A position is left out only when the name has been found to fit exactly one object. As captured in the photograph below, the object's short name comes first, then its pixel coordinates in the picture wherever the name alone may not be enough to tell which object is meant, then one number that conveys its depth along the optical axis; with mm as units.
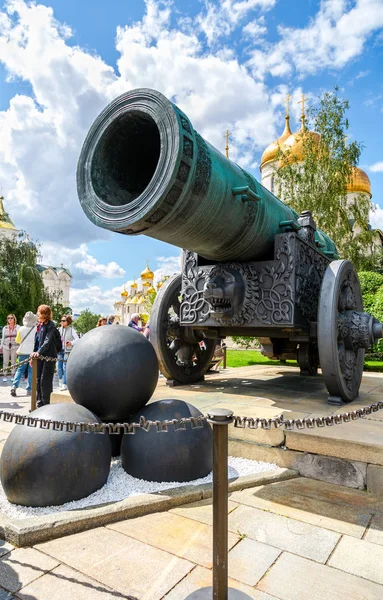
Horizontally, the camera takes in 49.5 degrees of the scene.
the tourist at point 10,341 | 8797
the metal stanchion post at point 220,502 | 1532
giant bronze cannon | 2635
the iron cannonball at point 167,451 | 2643
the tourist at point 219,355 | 9412
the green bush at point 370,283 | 13930
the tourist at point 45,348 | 5234
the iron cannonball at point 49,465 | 2275
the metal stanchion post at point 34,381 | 4234
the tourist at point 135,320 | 8846
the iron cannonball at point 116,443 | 3168
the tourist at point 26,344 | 7022
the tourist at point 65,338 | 7828
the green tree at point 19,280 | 18625
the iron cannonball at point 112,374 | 2902
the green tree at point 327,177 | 16672
